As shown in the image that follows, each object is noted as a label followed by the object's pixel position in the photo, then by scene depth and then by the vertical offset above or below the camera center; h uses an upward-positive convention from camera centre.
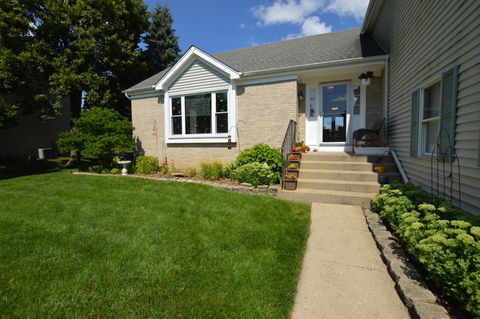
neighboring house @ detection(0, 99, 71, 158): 15.27 +0.44
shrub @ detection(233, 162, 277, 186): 6.96 -0.89
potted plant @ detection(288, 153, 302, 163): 7.17 -0.45
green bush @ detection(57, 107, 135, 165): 10.07 +0.26
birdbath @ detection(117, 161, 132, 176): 10.02 -1.02
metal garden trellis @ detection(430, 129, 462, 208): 3.84 -0.51
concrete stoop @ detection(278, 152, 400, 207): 5.85 -0.96
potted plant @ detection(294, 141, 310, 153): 8.17 -0.18
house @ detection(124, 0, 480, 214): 3.76 +1.33
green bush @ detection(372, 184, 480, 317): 2.18 -1.07
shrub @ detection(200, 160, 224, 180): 8.54 -0.96
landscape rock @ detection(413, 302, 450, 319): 2.16 -1.46
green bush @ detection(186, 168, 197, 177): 9.17 -1.10
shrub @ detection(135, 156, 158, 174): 10.27 -0.91
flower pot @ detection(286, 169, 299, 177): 6.76 -0.78
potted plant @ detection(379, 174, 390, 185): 6.01 -0.91
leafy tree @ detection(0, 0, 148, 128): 12.28 +4.86
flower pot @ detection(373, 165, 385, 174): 6.25 -0.68
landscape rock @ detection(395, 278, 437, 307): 2.41 -1.47
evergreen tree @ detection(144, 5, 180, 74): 21.95 +8.58
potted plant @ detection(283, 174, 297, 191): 6.43 -1.03
